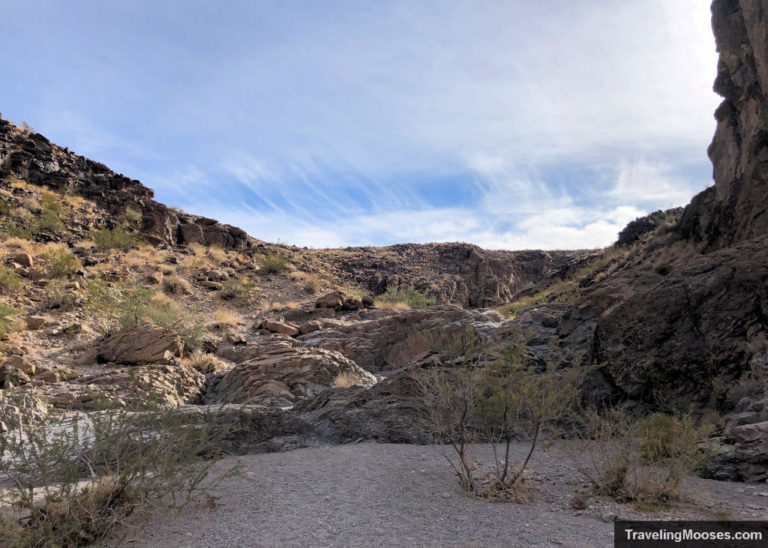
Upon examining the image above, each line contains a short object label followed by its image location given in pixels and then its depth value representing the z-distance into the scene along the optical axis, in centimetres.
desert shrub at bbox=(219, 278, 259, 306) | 2214
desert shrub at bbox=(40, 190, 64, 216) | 2503
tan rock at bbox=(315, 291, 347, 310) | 1944
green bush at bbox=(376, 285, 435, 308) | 2453
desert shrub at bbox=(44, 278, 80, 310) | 1543
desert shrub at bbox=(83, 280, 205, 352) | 1416
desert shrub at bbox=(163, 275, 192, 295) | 2123
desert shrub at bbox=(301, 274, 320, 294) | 2577
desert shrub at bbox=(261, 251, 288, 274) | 2791
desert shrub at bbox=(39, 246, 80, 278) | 1806
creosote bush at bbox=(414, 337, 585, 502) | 529
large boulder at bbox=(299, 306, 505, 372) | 1339
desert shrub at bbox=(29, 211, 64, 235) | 2298
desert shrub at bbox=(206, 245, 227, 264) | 2821
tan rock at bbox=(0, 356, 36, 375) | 1026
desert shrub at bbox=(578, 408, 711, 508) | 471
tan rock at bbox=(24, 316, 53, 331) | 1347
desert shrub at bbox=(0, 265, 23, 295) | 1531
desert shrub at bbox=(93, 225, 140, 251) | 2427
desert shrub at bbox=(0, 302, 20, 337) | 1184
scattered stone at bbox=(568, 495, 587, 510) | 467
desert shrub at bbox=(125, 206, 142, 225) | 2869
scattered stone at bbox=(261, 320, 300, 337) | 1619
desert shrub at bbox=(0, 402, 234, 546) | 370
